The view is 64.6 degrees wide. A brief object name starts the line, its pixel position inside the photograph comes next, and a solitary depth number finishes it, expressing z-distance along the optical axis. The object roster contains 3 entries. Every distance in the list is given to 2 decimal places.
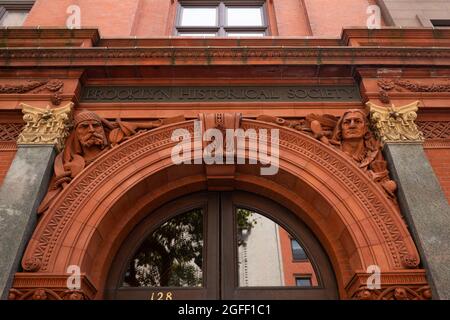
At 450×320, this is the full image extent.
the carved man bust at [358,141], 6.38
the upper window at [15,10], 10.69
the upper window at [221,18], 10.09
